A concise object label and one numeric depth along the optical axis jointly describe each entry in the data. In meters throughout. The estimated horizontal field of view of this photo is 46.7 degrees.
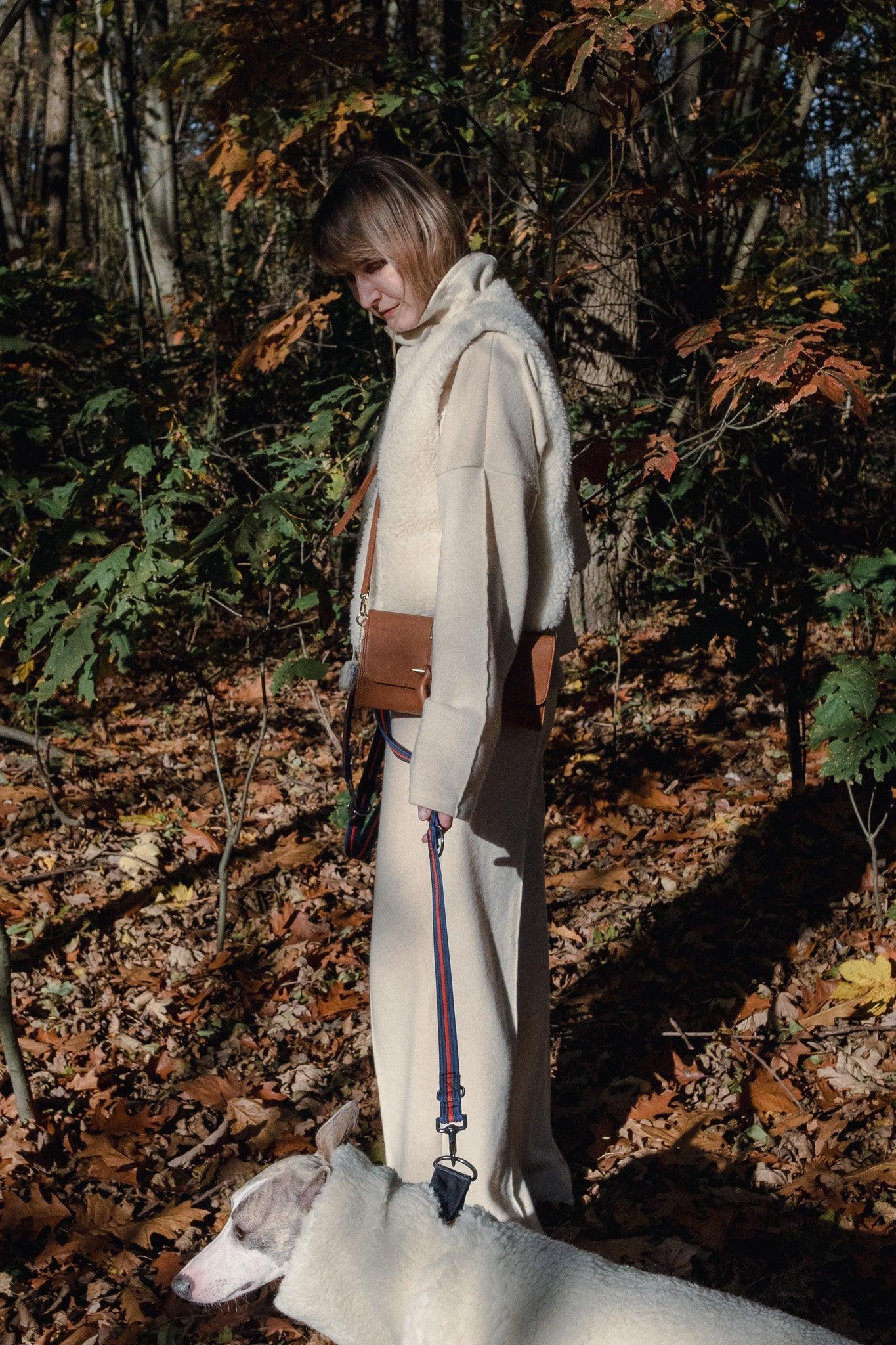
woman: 2.06
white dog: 1.53
